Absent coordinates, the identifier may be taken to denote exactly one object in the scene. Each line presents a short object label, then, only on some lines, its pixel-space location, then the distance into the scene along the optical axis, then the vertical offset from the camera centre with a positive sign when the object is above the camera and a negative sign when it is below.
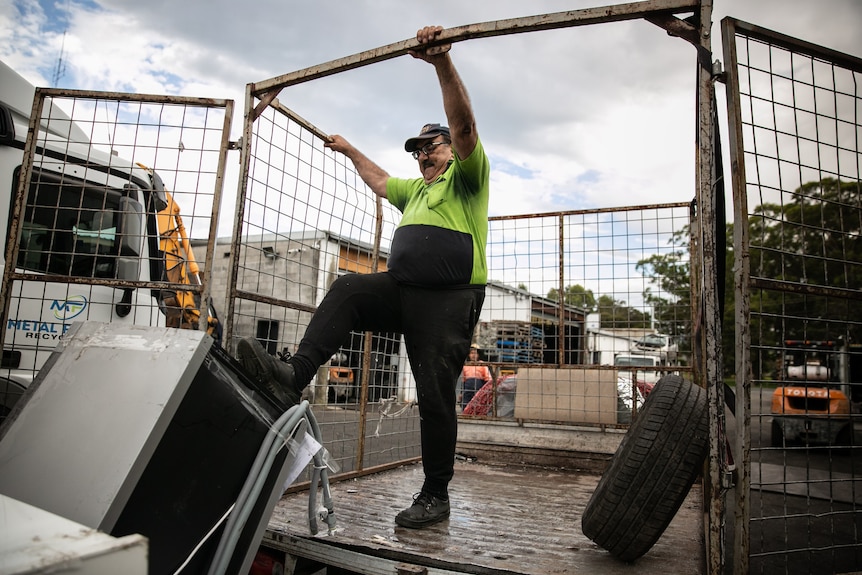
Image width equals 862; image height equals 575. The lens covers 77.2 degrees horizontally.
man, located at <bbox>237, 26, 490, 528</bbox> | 2.42 +0.29
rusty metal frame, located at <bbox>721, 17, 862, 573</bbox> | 1.82 +0.34
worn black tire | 1.89 -0.37
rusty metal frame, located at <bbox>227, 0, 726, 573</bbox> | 1.84 +0.93
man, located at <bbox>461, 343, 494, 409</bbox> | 6.91 -0.14
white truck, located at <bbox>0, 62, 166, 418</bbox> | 3.26 +0.74
